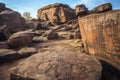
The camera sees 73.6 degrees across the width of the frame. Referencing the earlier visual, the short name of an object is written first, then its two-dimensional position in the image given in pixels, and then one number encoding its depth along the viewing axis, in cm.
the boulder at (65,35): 613
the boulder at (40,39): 604
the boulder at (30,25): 1144
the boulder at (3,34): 624
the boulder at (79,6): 970
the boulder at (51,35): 666
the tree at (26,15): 2525
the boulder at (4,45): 466
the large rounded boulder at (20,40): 496
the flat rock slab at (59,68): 180
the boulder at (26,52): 393
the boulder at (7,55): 359
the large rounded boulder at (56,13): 1253
